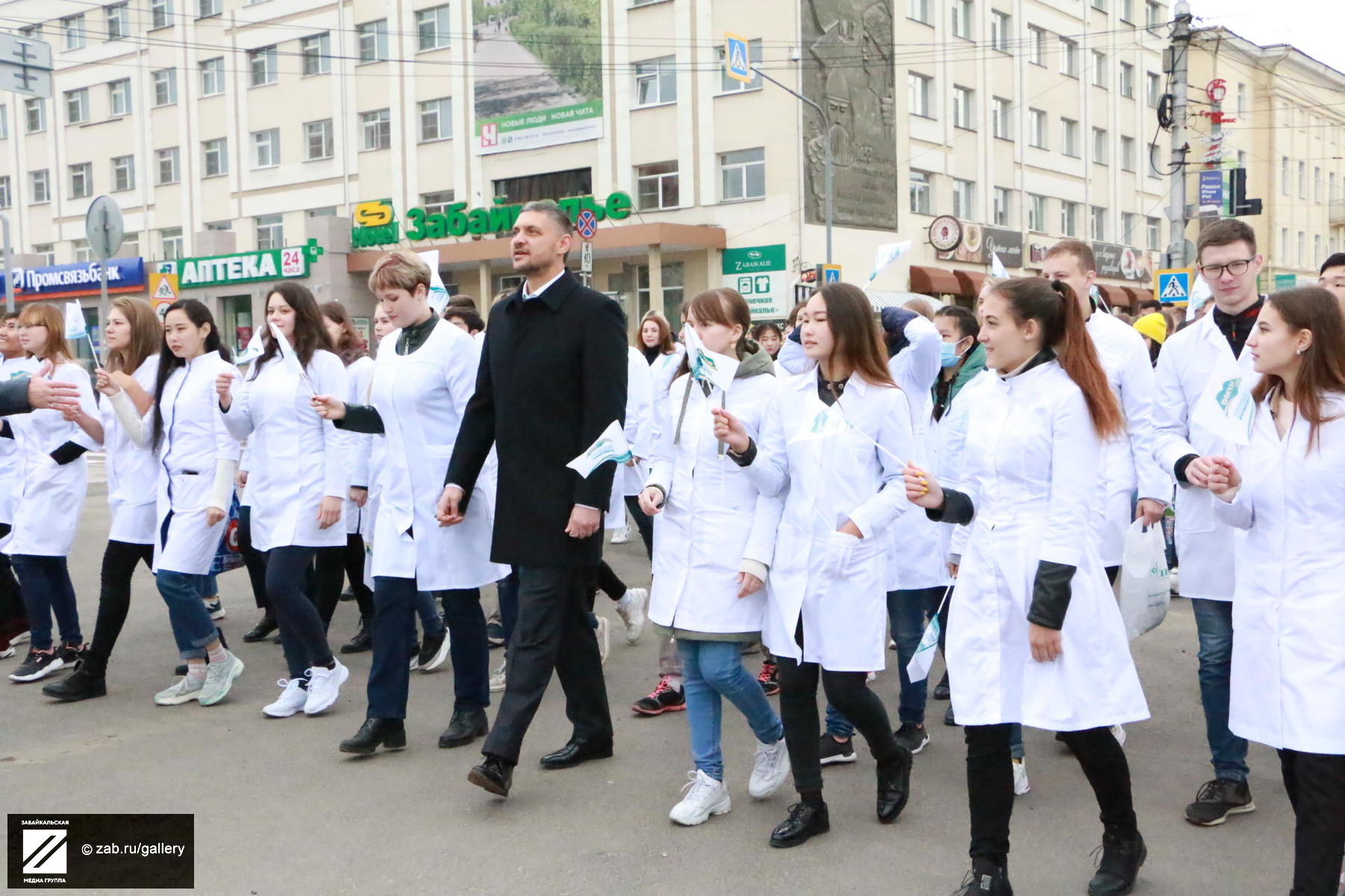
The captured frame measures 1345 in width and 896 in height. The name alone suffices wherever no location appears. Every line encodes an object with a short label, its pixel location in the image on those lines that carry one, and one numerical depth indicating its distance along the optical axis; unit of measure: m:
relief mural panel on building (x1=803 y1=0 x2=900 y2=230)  32.03
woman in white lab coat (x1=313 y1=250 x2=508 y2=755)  5.52
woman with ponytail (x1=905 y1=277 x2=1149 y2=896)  3.71
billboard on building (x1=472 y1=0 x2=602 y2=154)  34.81
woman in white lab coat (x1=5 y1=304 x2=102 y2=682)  7.15
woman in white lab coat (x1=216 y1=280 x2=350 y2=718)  6.15
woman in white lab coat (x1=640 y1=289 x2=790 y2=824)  4.62
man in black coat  4.93
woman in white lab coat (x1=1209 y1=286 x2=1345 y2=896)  3.49
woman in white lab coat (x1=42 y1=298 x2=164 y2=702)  6.62
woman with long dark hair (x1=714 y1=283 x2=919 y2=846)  4.36
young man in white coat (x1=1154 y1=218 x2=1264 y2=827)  4.65
